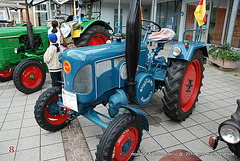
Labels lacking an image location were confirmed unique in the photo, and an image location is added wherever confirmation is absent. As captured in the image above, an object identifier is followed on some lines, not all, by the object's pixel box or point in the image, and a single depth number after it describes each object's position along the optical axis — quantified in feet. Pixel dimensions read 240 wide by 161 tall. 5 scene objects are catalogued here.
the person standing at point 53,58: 11.80
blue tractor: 6.45
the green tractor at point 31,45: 14.05
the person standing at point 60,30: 14.52
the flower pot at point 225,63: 20.73
